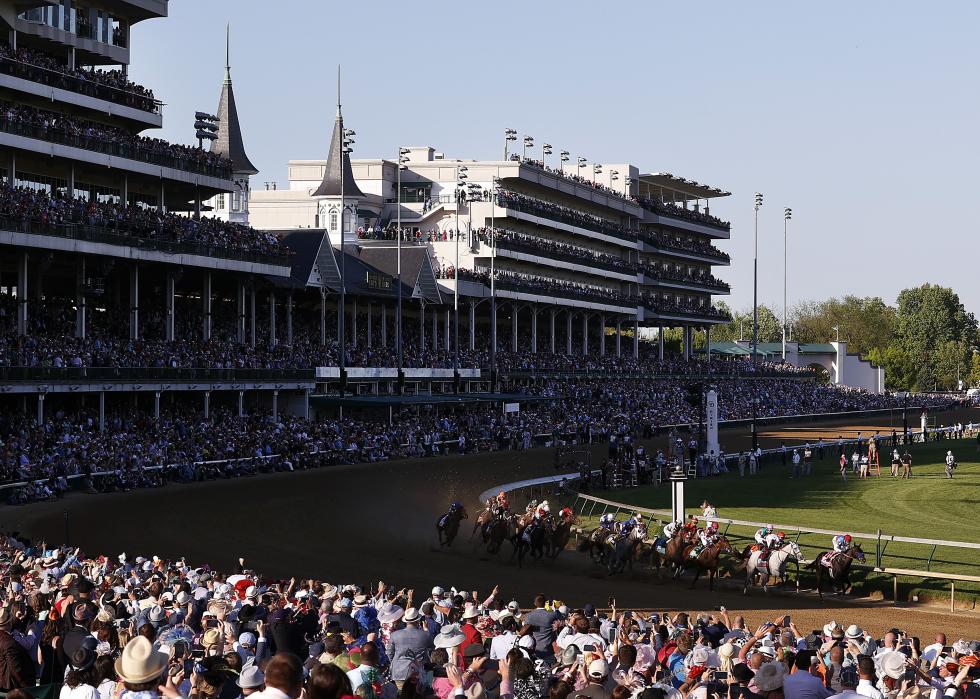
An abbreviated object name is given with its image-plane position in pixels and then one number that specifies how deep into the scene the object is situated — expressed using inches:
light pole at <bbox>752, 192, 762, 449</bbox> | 3029.0
